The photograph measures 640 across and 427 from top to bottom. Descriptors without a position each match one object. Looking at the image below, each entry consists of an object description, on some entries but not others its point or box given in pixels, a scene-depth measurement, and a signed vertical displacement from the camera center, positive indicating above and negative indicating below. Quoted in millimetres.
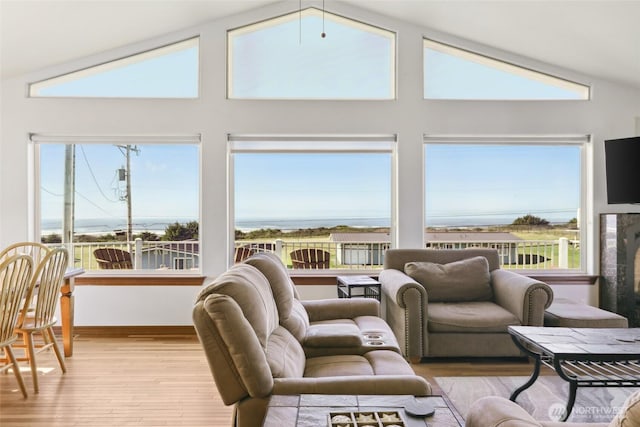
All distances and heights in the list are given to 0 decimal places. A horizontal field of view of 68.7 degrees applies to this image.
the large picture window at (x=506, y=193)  4965 +228
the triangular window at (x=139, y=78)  4781 +1386
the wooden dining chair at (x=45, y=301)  3334 -651
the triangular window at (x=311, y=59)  4840 +1613
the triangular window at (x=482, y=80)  4879 +1403
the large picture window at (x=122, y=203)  4895 +108
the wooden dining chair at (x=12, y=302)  2926 -568
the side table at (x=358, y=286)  4227 -675
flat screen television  4121 +408
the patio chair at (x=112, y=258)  4902 -468
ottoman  3668 -824
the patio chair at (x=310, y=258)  5016 -473
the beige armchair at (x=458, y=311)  3707 -795
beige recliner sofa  1771 -589
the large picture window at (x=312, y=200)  4953 +148
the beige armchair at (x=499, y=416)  1414 -630
